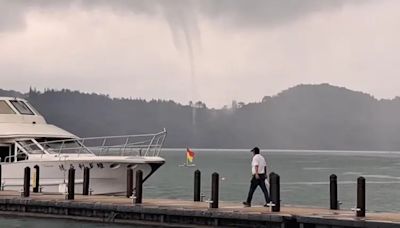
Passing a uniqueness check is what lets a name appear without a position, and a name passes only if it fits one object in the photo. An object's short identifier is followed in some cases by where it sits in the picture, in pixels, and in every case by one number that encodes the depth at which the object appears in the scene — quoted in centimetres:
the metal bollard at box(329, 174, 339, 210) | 2272
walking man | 2281
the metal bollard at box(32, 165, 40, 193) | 2953
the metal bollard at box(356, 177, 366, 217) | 2011
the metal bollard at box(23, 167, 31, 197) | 2755
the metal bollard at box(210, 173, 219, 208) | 2316
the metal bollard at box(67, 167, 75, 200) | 2627
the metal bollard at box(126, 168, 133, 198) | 2647
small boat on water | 12014
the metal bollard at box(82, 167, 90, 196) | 2816
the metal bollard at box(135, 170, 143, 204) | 2459
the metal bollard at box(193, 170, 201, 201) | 2625
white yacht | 3203
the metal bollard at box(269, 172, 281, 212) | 2156
